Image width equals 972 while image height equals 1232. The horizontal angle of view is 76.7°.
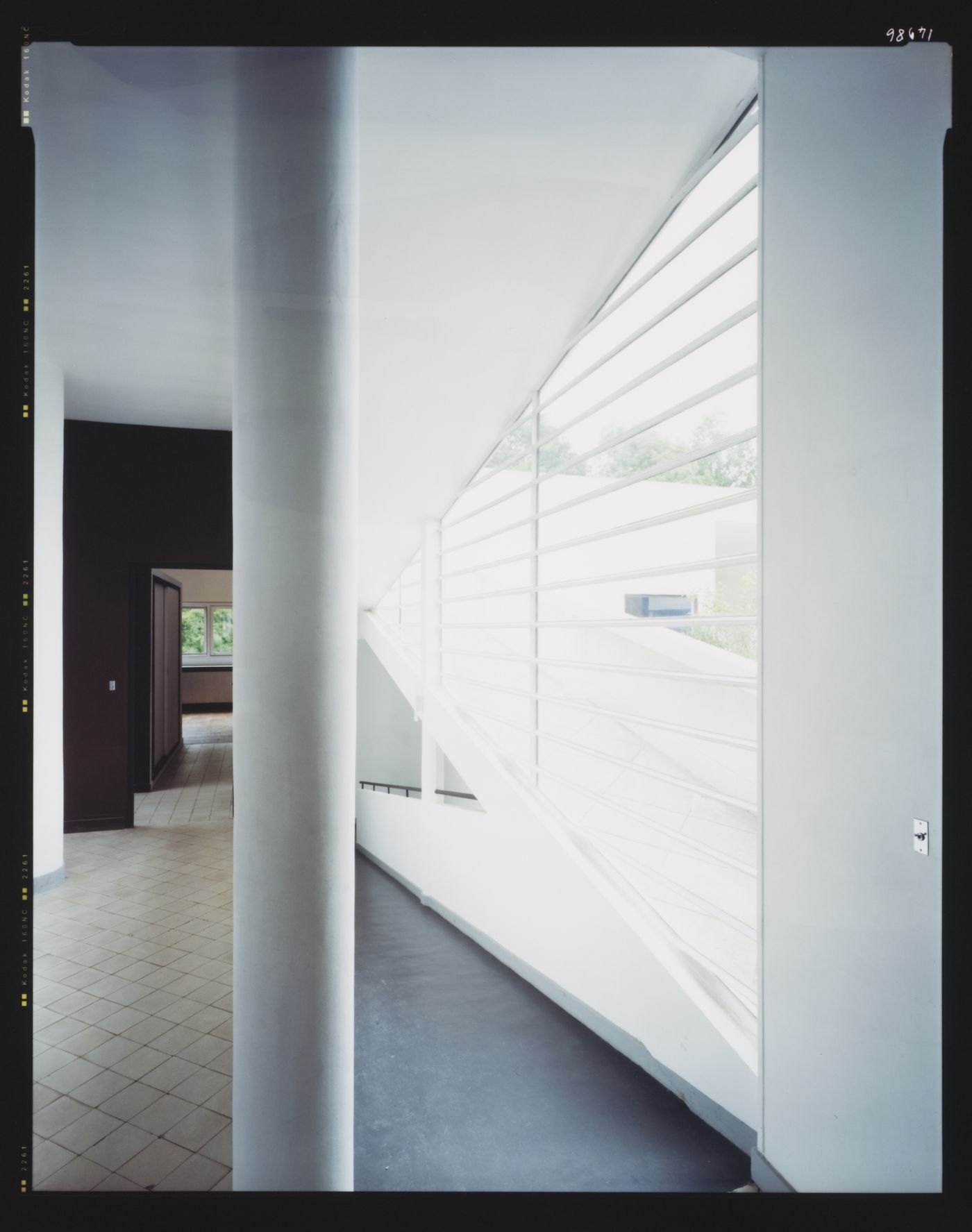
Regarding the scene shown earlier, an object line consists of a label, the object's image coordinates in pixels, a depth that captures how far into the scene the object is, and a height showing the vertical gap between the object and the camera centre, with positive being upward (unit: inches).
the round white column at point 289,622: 60.0 -0.2
